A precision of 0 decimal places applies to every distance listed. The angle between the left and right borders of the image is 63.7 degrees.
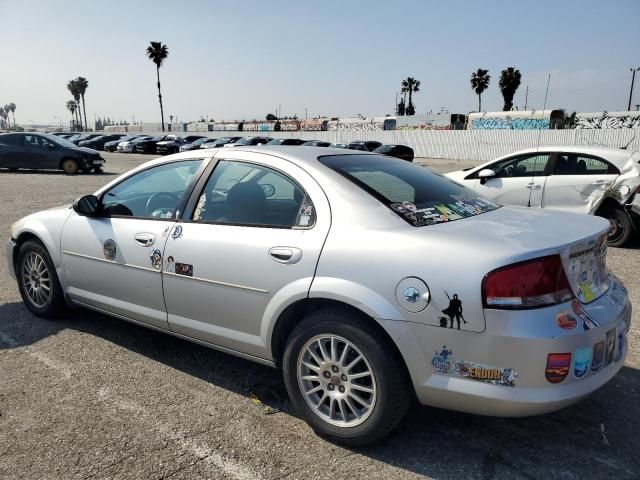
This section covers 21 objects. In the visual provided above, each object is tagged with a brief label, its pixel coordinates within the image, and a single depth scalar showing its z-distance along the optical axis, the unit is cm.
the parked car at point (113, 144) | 4059
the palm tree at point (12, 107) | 18786
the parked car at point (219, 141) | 3288
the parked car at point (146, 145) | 3753
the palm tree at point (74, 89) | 10039
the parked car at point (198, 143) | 3189
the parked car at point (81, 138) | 4397
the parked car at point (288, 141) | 2614
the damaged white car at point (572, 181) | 716
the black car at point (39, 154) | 1888
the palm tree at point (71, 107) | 12959
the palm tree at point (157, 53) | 6944
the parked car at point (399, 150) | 2802
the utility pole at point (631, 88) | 6348
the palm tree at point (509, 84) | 6812
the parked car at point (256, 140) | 2941
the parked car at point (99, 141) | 4303
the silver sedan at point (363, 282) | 226
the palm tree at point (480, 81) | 7394
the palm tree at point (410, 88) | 9131
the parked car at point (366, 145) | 2742
